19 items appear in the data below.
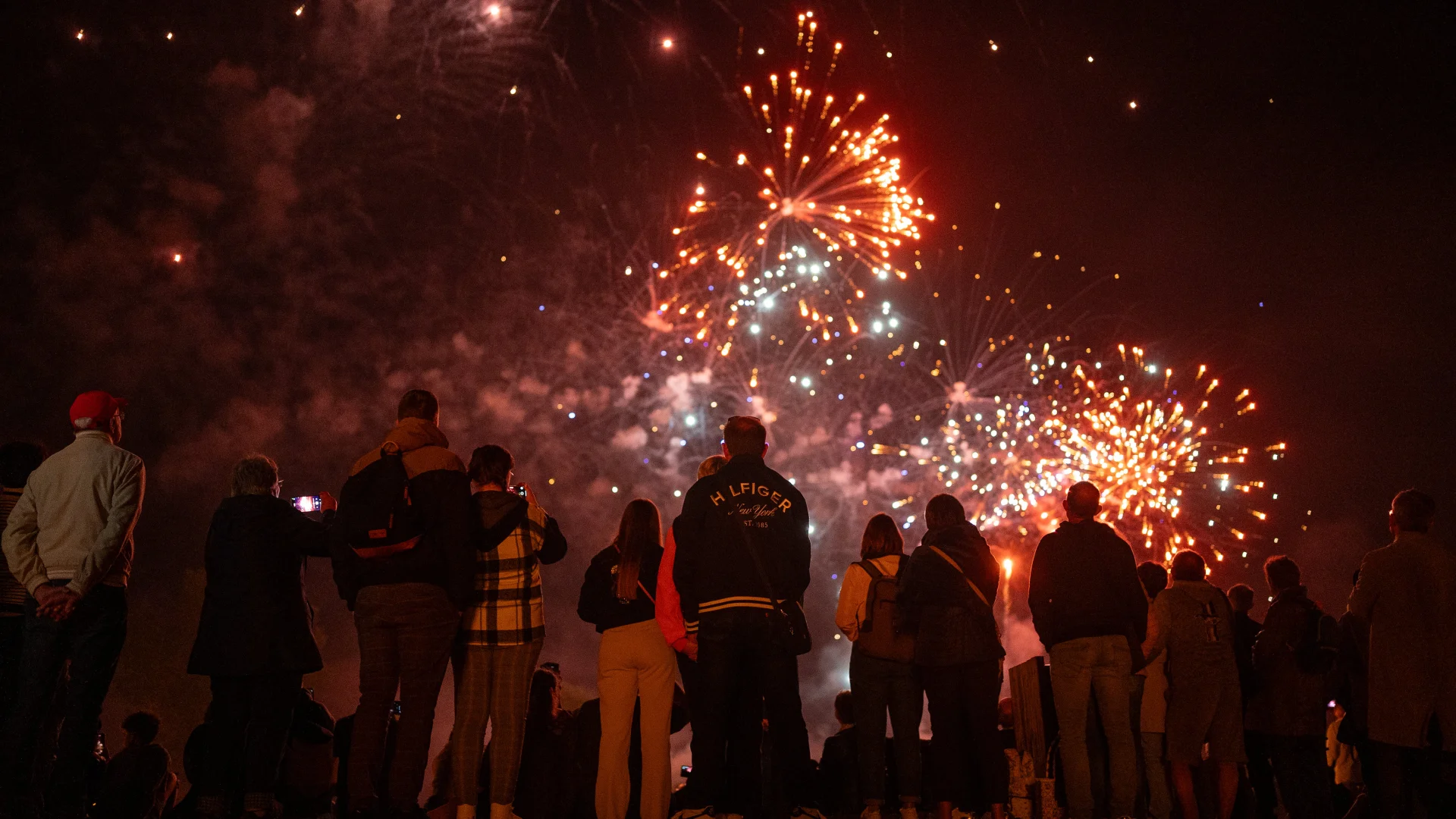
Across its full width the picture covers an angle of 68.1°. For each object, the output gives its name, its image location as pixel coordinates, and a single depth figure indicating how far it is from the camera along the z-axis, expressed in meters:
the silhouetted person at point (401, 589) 5.84
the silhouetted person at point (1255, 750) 8.64
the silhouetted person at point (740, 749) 5.82
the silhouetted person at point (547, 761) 7.49
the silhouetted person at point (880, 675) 7.32
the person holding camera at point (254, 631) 6.30
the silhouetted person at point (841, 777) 8.32
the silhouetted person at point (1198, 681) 7.91
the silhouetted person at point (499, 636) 6.14
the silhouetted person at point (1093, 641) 7.10
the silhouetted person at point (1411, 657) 7.04
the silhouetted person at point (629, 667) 6.45
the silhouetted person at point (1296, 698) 7.95
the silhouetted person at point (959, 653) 6.89
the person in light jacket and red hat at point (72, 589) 6.02
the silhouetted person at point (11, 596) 6.50
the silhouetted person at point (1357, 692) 7.39
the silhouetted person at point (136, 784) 7.12
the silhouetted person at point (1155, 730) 7.85
